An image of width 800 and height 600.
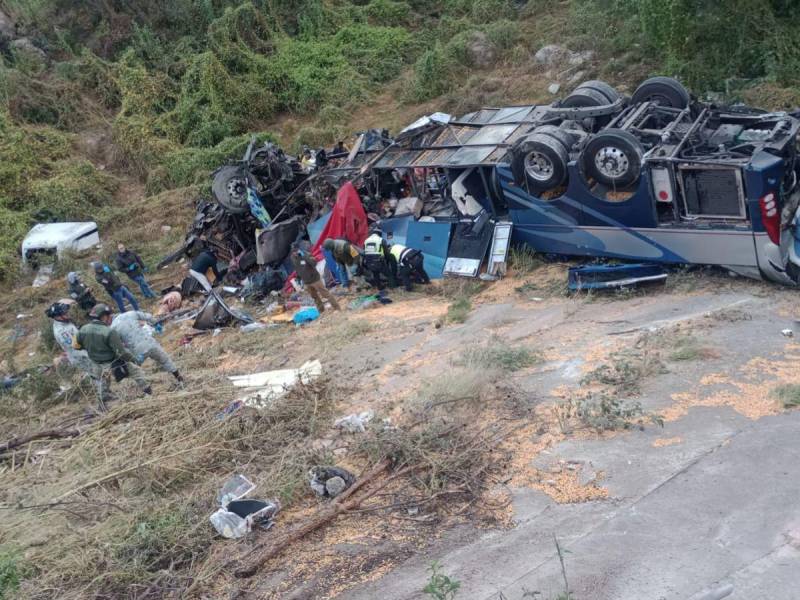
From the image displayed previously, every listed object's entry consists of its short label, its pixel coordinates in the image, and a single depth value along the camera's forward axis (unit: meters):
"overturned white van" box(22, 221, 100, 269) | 17.03
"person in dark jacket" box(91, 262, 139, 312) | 13.16
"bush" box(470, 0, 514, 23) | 21.66
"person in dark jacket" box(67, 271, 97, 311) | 12.62
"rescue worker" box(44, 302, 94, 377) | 10.02
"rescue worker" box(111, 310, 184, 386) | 9.31
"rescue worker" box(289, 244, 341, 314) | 11.29
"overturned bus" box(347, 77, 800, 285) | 8.73
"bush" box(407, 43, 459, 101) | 19.70
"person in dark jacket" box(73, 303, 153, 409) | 9.06
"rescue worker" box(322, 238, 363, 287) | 11.65
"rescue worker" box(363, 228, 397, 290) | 11.36
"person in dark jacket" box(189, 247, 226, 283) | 13.78
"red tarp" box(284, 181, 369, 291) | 12.22
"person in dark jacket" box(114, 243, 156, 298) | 14.15
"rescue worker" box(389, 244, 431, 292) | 11.25
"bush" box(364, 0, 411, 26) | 24.02
